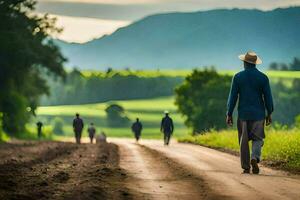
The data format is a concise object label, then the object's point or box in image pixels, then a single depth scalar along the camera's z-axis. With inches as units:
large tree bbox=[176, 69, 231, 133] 4781.0
